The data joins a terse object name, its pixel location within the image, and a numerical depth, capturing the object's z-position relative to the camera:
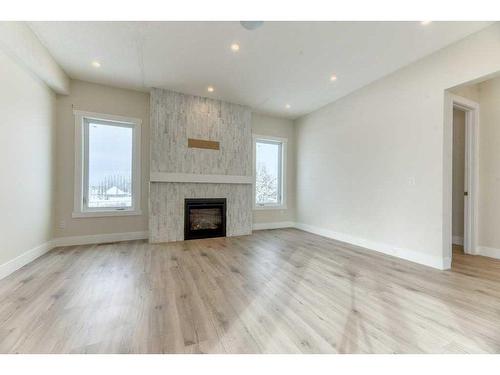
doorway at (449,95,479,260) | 3.40
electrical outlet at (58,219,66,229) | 3.68
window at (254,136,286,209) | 5.42
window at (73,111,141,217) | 3.82
